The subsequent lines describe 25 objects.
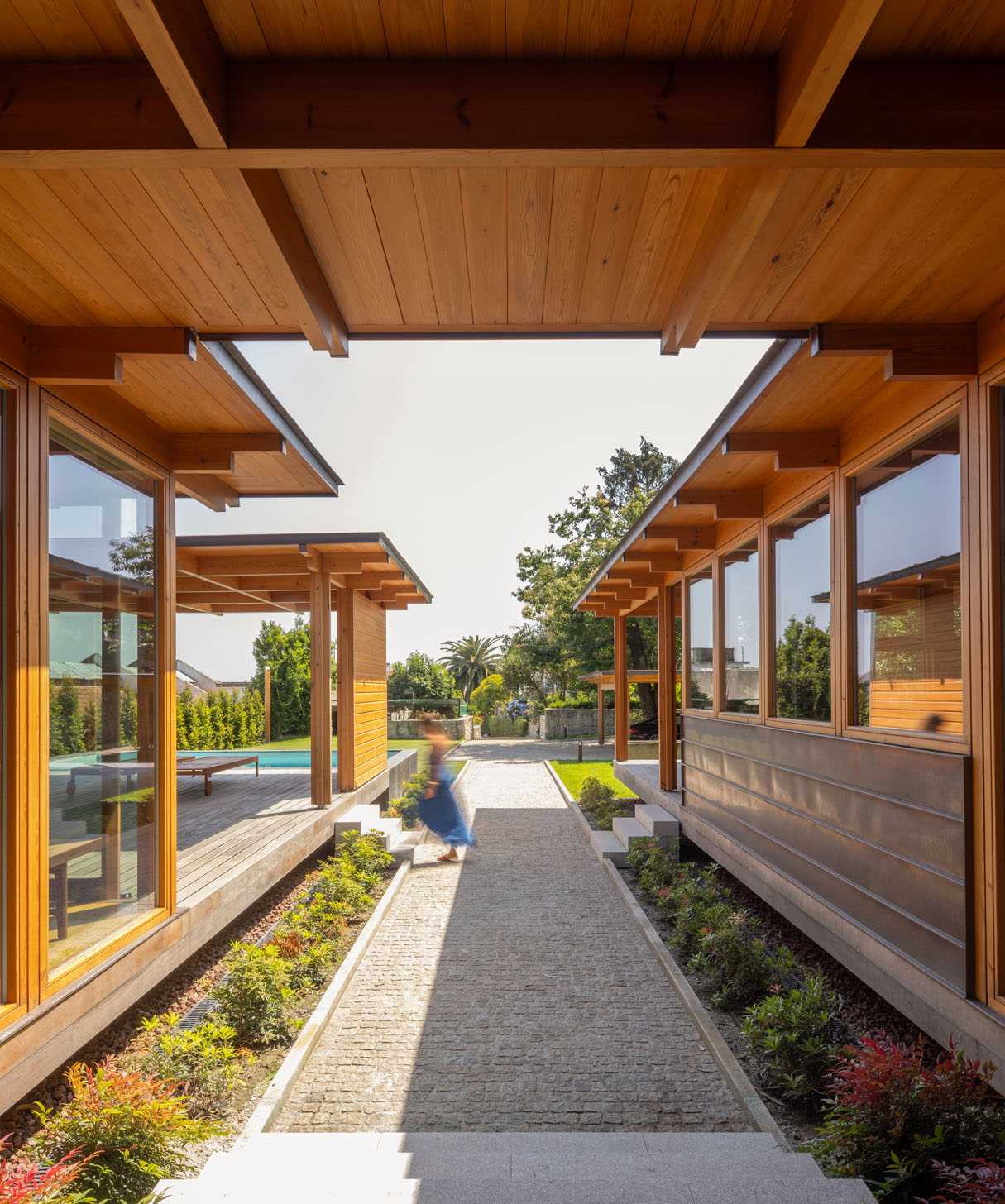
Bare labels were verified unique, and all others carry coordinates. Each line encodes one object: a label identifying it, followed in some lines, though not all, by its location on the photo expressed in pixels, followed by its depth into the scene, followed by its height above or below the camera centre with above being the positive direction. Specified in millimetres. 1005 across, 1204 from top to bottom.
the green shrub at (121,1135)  2975 -1873
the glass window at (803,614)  5887 +166
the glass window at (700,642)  9664 -63
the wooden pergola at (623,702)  16719 -1356
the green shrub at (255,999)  4641 -2098
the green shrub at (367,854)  8672 -2318
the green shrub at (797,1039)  3941 -2062
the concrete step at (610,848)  9109 -2424
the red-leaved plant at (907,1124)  2912 -1806
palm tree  50062 -1376
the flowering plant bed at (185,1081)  2986 -2051
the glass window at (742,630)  7743 +63
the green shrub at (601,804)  11391 -2492
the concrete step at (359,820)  9586 -2183
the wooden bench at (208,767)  11883 -1930
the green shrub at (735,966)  5113 -2143
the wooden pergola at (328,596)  9977 +694
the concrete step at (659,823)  9430 -2202
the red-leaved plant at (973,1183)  2496 -1731
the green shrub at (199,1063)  3873 -2074
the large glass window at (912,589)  4121 +256
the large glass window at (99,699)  3951 -318
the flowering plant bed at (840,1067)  2936 -2012
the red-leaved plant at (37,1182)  2445 -1709
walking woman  9562 -1967
